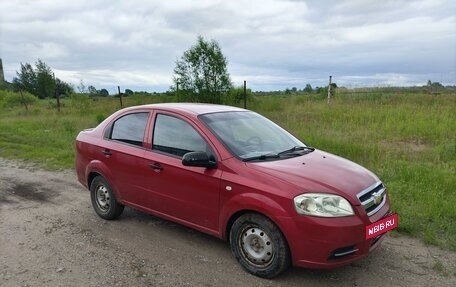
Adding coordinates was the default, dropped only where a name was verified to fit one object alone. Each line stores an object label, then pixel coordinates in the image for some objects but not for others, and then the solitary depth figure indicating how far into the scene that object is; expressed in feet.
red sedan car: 11.43
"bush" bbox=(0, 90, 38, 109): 106.52
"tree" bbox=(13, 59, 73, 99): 208.74
